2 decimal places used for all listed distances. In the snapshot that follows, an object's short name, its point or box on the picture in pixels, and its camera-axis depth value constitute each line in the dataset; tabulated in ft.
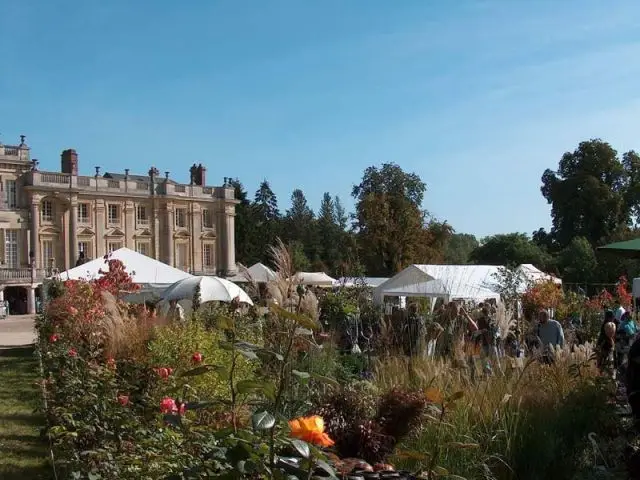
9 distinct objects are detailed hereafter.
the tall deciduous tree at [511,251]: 153.99
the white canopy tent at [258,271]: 58.70
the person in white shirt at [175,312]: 28.34
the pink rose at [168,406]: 11.64
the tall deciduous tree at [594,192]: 142.61
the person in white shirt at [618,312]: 35.12
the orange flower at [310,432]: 6.63
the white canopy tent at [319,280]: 69.08
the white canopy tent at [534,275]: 54.55
